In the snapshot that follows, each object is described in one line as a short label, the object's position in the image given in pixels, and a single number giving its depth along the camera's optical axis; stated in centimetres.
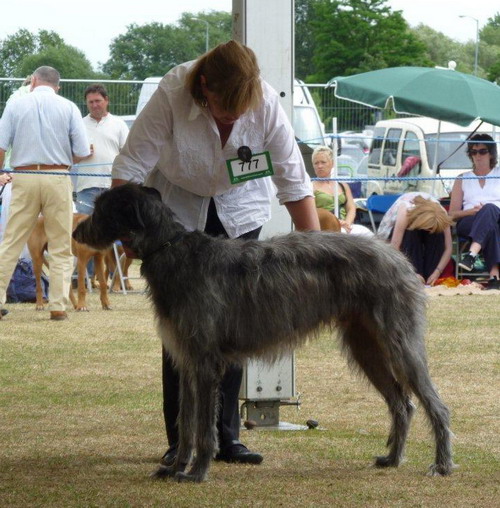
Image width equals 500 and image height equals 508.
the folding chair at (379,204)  1617
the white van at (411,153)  2111
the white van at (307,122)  2092
